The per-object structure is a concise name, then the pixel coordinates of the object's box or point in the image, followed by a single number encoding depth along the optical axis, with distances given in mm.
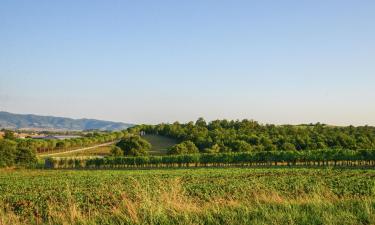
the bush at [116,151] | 106631
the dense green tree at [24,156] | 95612
